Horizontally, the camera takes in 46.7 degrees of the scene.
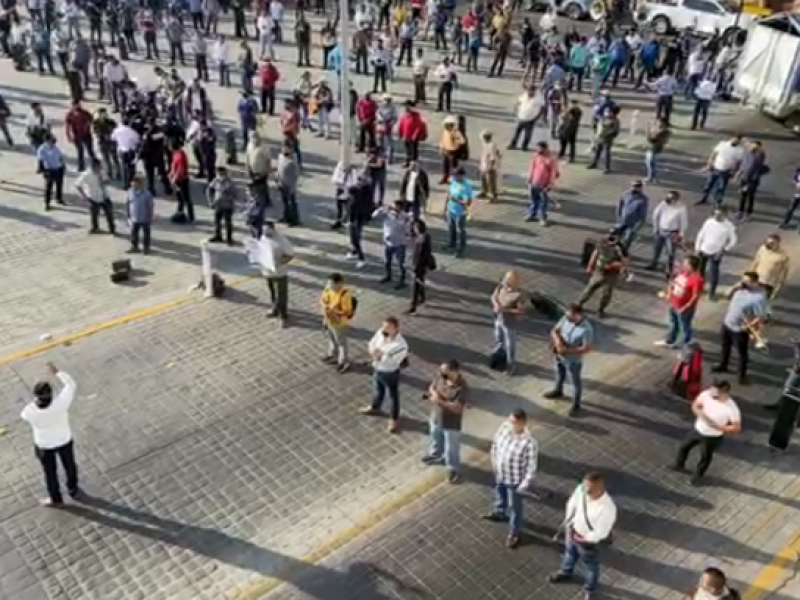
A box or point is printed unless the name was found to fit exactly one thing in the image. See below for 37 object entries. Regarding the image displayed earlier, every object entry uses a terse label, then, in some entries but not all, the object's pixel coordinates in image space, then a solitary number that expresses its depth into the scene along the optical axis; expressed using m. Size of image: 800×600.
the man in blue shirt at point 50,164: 17.28
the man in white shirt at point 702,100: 22.66
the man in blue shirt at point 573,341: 11.31
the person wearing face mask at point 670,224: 15.12
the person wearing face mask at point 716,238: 14.33
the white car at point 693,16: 31.39
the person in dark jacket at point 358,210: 15.50
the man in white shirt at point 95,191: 16.22
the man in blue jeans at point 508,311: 12.19
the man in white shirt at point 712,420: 10.18
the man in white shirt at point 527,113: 20.52
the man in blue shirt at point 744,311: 12.14
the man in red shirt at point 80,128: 18.72
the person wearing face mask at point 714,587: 7.48
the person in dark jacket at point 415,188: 16.17
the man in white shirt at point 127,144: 17.98
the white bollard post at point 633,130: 22.59
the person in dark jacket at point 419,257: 13.91
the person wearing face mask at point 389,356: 10.98
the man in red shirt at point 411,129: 19.34
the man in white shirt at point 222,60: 24.67
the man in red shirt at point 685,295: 12.73
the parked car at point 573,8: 34.50
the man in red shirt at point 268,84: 22.33
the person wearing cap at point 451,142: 18.56
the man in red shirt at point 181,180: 16.73
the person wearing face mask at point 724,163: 17.95
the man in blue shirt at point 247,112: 20.36
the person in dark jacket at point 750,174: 17.47
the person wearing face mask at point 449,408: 10.11
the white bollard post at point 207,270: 14.29
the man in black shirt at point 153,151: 17.94
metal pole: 16.97
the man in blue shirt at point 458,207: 15.57
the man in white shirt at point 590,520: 8.46
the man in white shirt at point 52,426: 9.66
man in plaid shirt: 9.18
